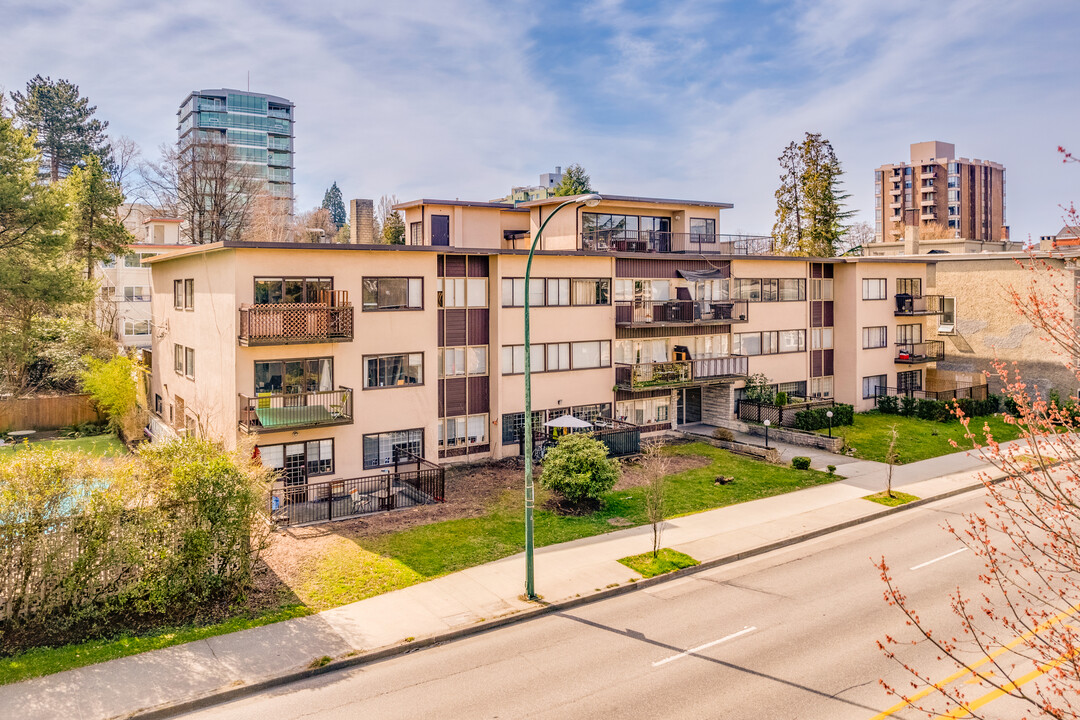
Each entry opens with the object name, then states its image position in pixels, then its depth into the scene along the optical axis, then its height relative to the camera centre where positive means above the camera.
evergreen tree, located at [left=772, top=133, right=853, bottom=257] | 59.00 +11.95
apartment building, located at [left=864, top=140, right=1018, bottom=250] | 105.19 +21.89
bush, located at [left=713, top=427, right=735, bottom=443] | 33.90 -4.34
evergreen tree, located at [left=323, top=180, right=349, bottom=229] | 121.25 +24.11
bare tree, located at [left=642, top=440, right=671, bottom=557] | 19.75 -4.21
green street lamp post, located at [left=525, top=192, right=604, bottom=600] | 16.69 -3.84
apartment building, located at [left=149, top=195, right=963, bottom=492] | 24.75 +0.61
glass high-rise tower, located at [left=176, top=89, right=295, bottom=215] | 105.06 +32.75
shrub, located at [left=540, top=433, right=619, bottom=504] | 23.28 -4.14
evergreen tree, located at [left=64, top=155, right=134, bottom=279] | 42.66 +7.97
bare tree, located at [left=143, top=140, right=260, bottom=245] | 58.97 +13.17
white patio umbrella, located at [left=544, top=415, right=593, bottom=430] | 29.38 -3.18
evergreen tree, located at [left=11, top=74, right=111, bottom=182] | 62.47 +20.19
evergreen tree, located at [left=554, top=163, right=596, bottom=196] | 62.02 +14.62
